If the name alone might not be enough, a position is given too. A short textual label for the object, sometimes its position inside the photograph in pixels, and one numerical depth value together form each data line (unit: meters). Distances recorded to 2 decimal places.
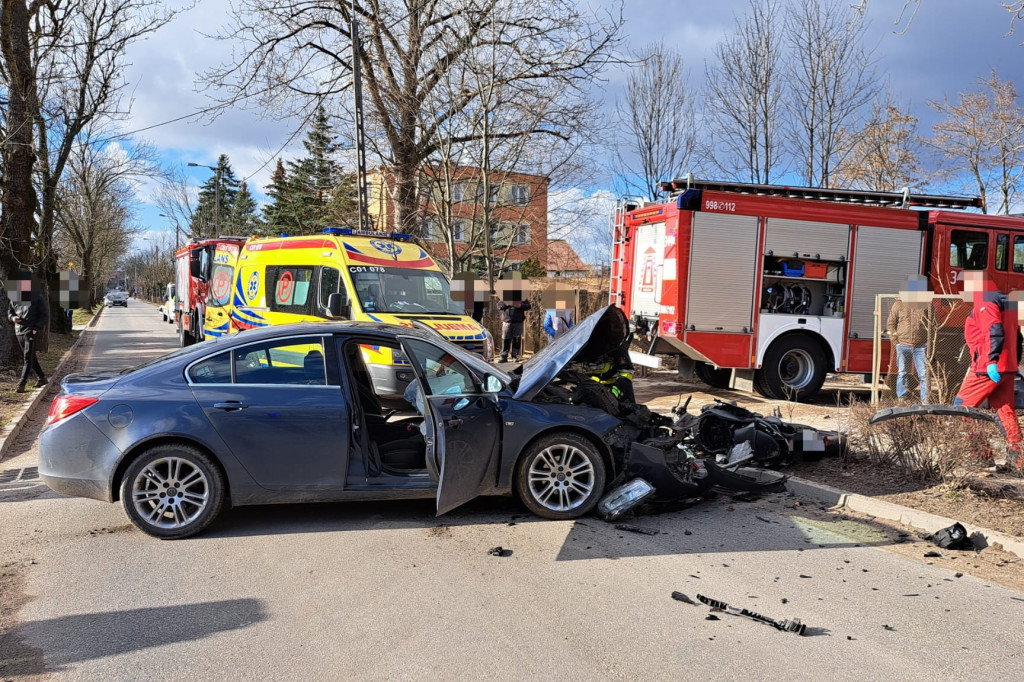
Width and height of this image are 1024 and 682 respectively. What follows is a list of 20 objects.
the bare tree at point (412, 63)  16.77
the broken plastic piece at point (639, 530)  5.32
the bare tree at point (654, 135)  21.83
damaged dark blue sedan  5.03
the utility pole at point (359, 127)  16.28
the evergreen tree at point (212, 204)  56.87
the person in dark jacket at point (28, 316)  11.84
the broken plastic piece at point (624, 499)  5.38
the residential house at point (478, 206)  18.31
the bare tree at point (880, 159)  19.50
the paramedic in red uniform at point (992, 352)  7.04
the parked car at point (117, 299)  74.88
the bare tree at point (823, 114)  18.34
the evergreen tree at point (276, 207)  39.19
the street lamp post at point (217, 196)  37.40
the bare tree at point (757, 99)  18.92
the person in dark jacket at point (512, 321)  16.19
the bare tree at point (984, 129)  17.78
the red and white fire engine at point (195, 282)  18.03
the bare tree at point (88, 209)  33.91
